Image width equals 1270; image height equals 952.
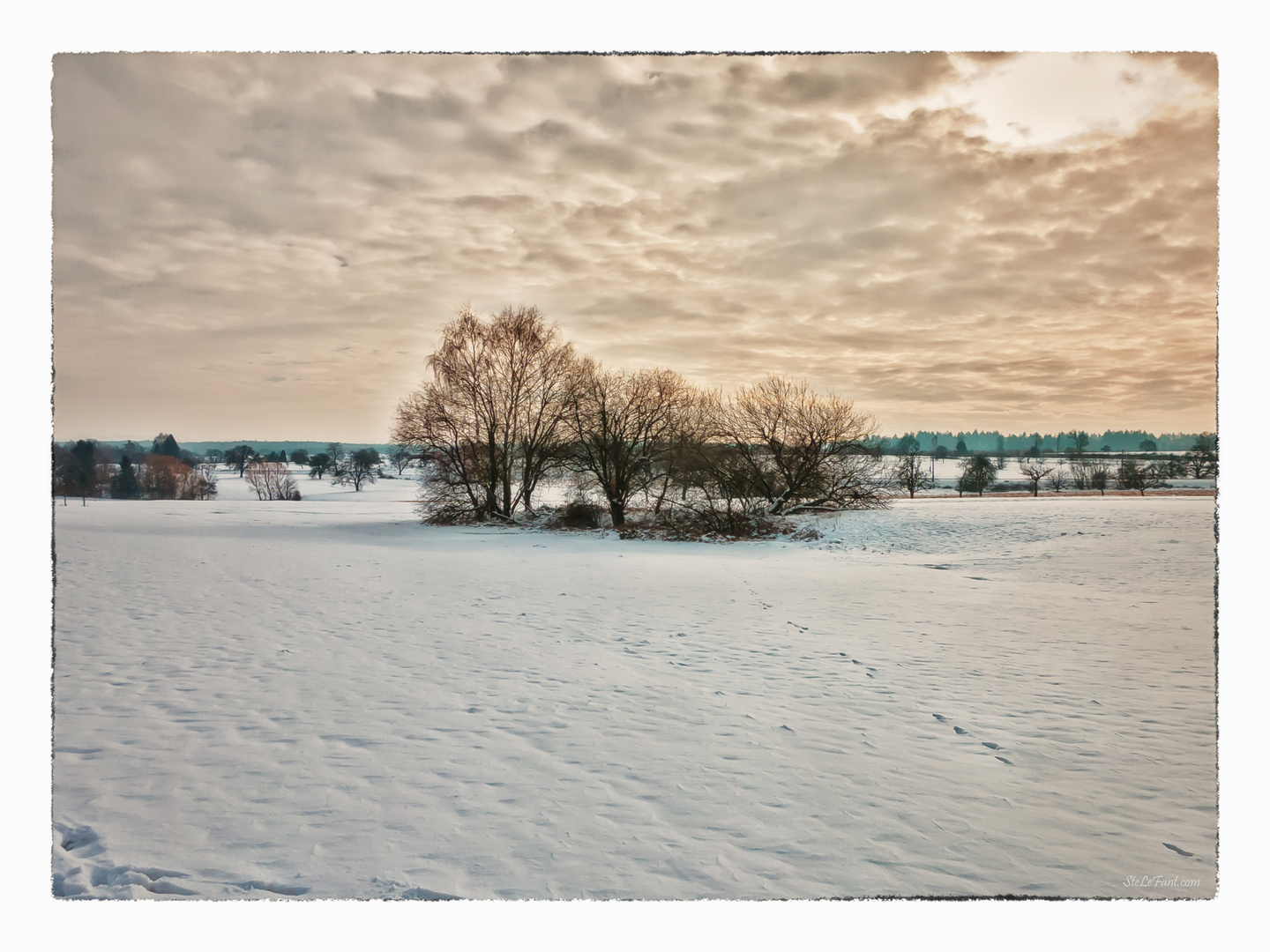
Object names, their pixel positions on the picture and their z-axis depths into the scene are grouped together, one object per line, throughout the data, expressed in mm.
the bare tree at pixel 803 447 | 17547
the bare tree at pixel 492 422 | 18453
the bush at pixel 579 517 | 18094
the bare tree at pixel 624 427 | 17391
